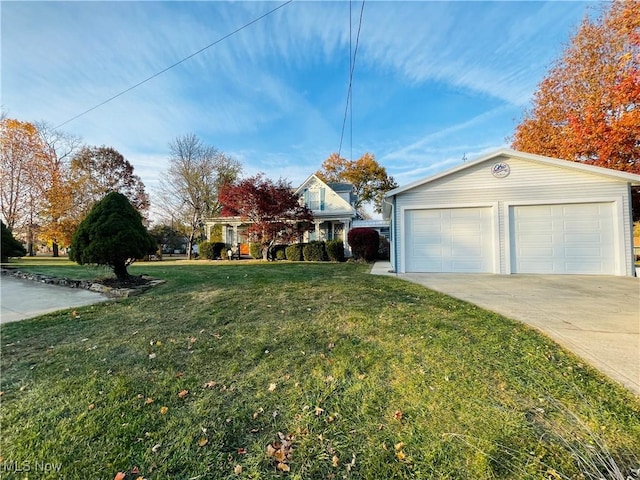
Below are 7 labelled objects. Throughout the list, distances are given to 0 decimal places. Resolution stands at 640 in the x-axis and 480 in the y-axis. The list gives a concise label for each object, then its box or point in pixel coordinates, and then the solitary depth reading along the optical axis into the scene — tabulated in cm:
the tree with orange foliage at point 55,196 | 1855
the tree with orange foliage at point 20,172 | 1762
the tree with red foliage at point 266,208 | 1389
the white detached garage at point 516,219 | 805
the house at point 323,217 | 1786
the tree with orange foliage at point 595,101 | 971
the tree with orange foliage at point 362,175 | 2931
